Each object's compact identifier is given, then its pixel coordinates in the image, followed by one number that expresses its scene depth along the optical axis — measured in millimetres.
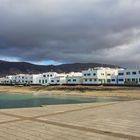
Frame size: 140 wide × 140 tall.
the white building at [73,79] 70259
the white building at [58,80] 75659
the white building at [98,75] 66193
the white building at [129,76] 57602
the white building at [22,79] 89328
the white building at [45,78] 81489
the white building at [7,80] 99737
